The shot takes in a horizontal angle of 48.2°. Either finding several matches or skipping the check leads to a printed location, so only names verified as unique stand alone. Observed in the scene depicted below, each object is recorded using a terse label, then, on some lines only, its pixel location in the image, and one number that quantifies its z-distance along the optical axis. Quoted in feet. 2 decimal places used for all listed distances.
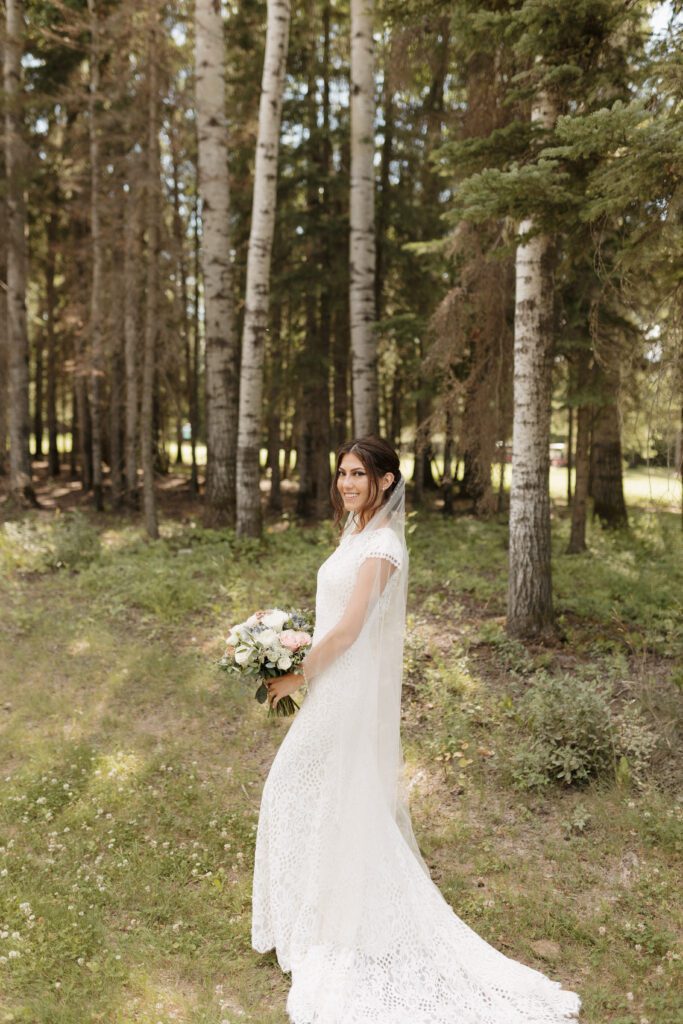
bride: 13.00
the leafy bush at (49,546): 37.93
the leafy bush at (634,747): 19.10
